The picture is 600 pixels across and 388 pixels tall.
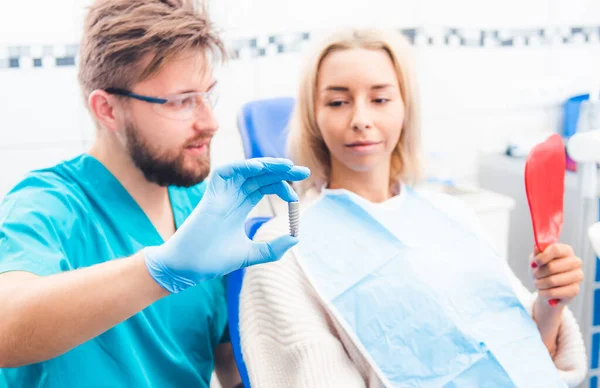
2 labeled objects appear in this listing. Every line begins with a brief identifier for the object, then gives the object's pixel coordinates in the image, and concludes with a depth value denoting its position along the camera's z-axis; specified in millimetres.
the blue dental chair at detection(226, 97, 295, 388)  1321
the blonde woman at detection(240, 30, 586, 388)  1061
